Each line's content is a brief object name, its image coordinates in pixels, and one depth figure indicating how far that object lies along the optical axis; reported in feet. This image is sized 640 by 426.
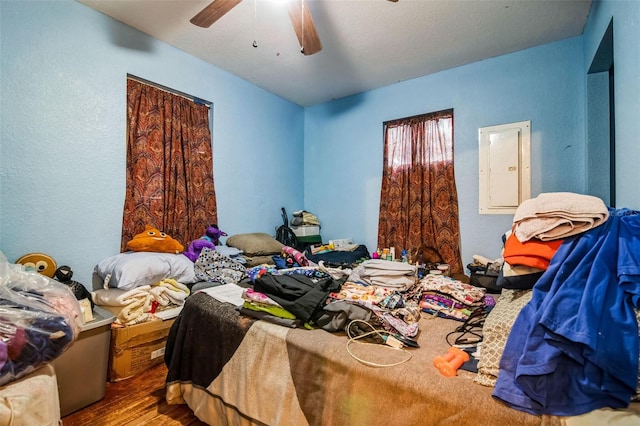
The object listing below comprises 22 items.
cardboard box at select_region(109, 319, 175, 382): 6.13
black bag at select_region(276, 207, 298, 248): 12.25
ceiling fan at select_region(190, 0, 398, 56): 5.78
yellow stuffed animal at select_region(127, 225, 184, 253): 7.45
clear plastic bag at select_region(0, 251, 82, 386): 3.14
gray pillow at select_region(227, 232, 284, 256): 9.45
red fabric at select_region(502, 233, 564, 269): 3.48
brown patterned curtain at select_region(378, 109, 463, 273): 10.15
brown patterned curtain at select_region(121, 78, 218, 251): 8.00
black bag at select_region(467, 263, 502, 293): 6.88
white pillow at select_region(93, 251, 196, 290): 6.46
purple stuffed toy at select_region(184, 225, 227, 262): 8.58
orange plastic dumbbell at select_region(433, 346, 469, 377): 3.15
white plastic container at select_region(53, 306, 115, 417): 5.01
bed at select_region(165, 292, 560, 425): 2.92
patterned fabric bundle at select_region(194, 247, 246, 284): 7.92
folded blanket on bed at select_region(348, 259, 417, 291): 5.93
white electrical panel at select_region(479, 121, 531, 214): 9.04
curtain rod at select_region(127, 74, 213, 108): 8.16
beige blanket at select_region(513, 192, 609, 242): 3.33
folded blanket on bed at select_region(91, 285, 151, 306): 6.25
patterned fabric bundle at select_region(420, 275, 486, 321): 4.96
